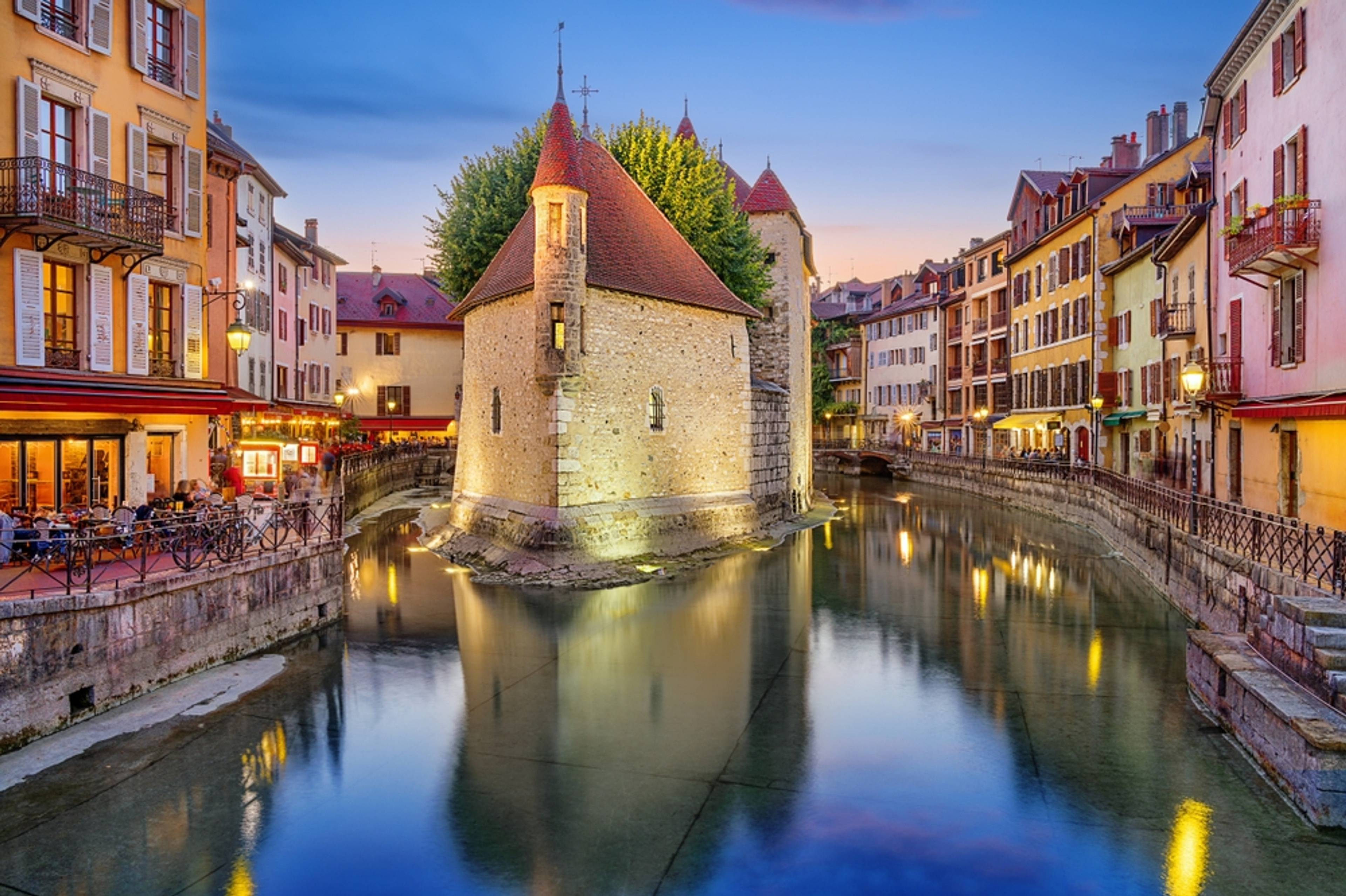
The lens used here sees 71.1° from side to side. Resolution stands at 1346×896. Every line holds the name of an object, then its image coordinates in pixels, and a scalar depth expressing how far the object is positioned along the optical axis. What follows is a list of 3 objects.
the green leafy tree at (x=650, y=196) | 30.34
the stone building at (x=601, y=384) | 22.52
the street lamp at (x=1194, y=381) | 15.93
